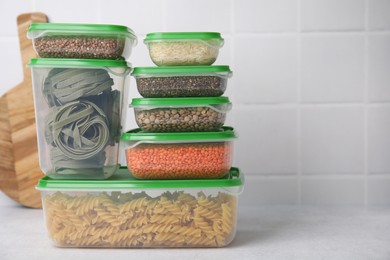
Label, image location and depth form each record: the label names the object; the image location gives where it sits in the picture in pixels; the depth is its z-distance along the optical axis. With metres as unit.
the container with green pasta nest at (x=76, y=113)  1.21
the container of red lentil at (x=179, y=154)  1.19
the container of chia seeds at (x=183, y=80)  1.21
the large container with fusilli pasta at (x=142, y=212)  1.18
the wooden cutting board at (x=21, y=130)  1.55
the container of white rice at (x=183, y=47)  1.23
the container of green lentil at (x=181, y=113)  1.21
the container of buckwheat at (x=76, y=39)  1.19
